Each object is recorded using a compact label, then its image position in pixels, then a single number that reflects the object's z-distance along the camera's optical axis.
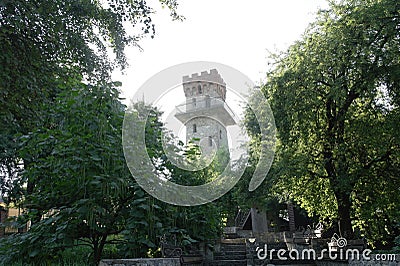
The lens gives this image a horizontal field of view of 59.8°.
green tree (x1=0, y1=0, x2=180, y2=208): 5.58
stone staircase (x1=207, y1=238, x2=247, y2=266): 9.81
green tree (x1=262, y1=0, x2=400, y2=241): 8.76
